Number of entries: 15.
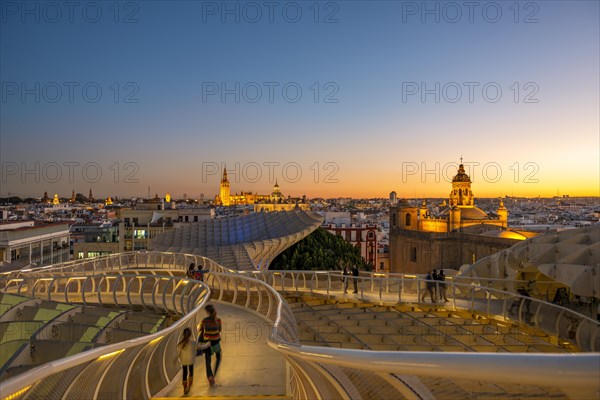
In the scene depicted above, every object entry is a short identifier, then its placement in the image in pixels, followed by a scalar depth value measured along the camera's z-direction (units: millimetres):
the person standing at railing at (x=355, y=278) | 12773
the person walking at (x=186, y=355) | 5387
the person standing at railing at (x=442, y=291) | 11602
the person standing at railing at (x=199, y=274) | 11461
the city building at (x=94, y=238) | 46188
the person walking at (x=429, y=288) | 11586
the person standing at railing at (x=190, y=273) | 11805
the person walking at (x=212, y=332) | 5883
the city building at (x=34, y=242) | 33469
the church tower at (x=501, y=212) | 62906
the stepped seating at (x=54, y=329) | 6023
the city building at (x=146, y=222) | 50538
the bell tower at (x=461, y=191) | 68688
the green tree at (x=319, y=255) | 29203
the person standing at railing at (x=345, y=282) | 12670
